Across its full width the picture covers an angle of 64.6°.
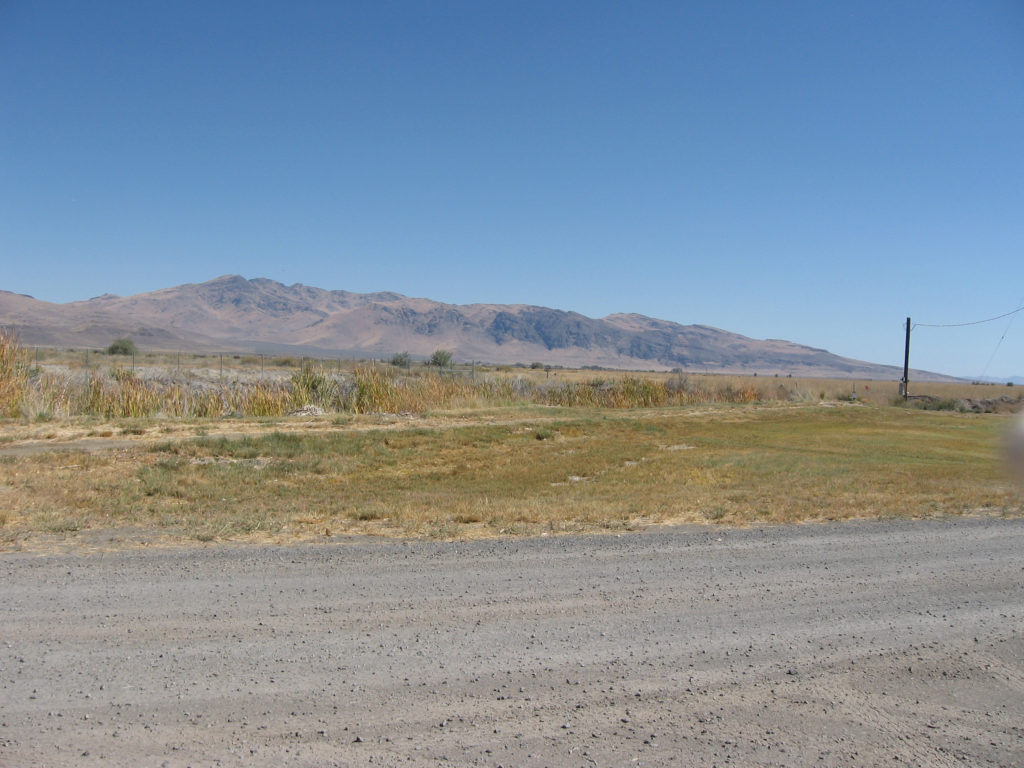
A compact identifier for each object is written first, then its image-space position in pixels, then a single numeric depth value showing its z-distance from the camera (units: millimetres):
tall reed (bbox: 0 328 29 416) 24375
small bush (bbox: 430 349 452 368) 75062
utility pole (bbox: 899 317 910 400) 51756
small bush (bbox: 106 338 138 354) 76000
